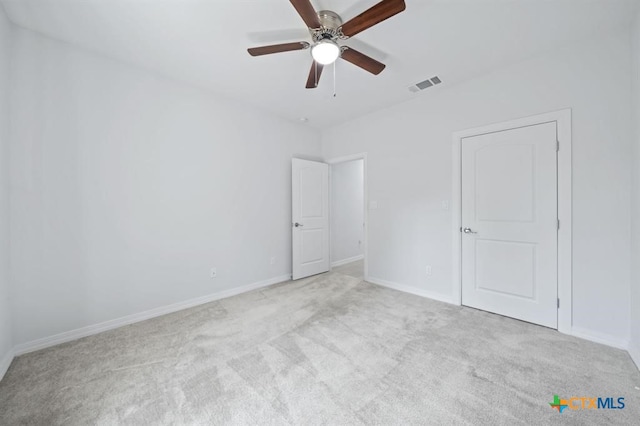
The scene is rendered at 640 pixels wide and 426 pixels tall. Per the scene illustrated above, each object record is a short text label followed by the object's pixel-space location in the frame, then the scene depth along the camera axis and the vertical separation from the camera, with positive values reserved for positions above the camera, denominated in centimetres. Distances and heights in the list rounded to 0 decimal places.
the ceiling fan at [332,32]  151 +130
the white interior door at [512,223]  238 -13
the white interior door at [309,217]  402 -9
